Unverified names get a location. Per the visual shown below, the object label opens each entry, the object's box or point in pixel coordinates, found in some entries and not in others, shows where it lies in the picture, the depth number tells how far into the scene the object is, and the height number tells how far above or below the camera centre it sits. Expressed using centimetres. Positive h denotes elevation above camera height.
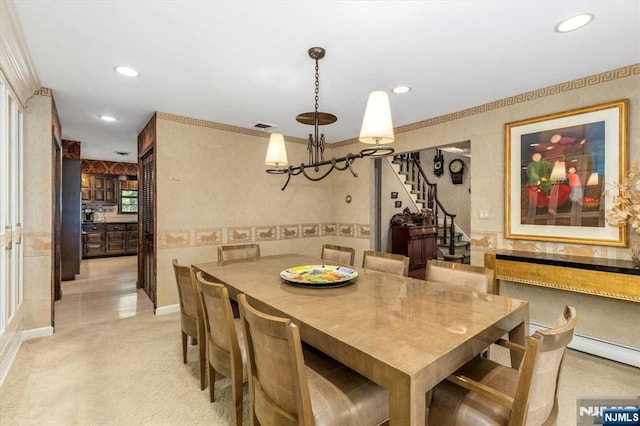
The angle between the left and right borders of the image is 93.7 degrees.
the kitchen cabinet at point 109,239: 747 -67
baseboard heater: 248 -120
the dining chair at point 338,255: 300 -44
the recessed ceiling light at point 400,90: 292 +122
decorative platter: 198 -46
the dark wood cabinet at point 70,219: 520 -11
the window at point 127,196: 827 +47
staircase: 589 +19
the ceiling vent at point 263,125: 413 +123
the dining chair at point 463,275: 197 -45
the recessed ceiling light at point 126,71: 254 +122
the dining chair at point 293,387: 110 -78
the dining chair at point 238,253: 313 -44
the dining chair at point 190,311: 213 -76
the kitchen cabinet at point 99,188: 780 +65
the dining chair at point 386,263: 251 -45
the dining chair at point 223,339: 164 -76
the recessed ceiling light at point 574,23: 184 +120
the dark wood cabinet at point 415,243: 525 -55
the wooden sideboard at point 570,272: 226 -51
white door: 230 +7
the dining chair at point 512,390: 103 -75
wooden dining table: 101 -50
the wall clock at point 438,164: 763 +123
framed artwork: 257 +37
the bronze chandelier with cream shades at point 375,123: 190 +57
